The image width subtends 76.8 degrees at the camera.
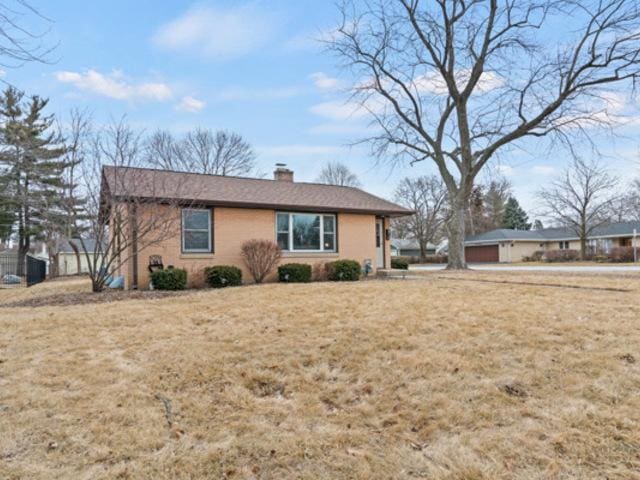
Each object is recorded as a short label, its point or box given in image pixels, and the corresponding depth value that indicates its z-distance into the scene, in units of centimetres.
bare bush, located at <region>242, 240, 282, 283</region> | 1214
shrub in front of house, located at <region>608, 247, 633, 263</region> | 2736
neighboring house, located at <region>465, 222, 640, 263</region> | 3591
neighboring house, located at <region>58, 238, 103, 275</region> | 3123
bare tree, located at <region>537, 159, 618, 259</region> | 3316
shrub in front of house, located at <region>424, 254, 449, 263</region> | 3978
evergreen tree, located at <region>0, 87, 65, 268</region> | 1758
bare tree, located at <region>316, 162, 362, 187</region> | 4194
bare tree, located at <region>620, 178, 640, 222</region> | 4031
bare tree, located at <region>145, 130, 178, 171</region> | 2920
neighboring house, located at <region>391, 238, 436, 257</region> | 5031
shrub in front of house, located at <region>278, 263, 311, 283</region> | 1228
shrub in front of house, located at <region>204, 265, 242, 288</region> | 1116
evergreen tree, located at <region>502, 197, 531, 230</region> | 5334
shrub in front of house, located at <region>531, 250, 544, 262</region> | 3630
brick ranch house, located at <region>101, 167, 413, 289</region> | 1100
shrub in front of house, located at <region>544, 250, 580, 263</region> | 3278
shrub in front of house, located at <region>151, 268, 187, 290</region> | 1033
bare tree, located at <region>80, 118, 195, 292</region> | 1027
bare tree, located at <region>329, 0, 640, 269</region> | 1577
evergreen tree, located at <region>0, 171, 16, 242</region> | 2545
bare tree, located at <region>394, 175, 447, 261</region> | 4166
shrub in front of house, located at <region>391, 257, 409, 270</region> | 1880
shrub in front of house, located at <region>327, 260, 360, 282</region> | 1279
